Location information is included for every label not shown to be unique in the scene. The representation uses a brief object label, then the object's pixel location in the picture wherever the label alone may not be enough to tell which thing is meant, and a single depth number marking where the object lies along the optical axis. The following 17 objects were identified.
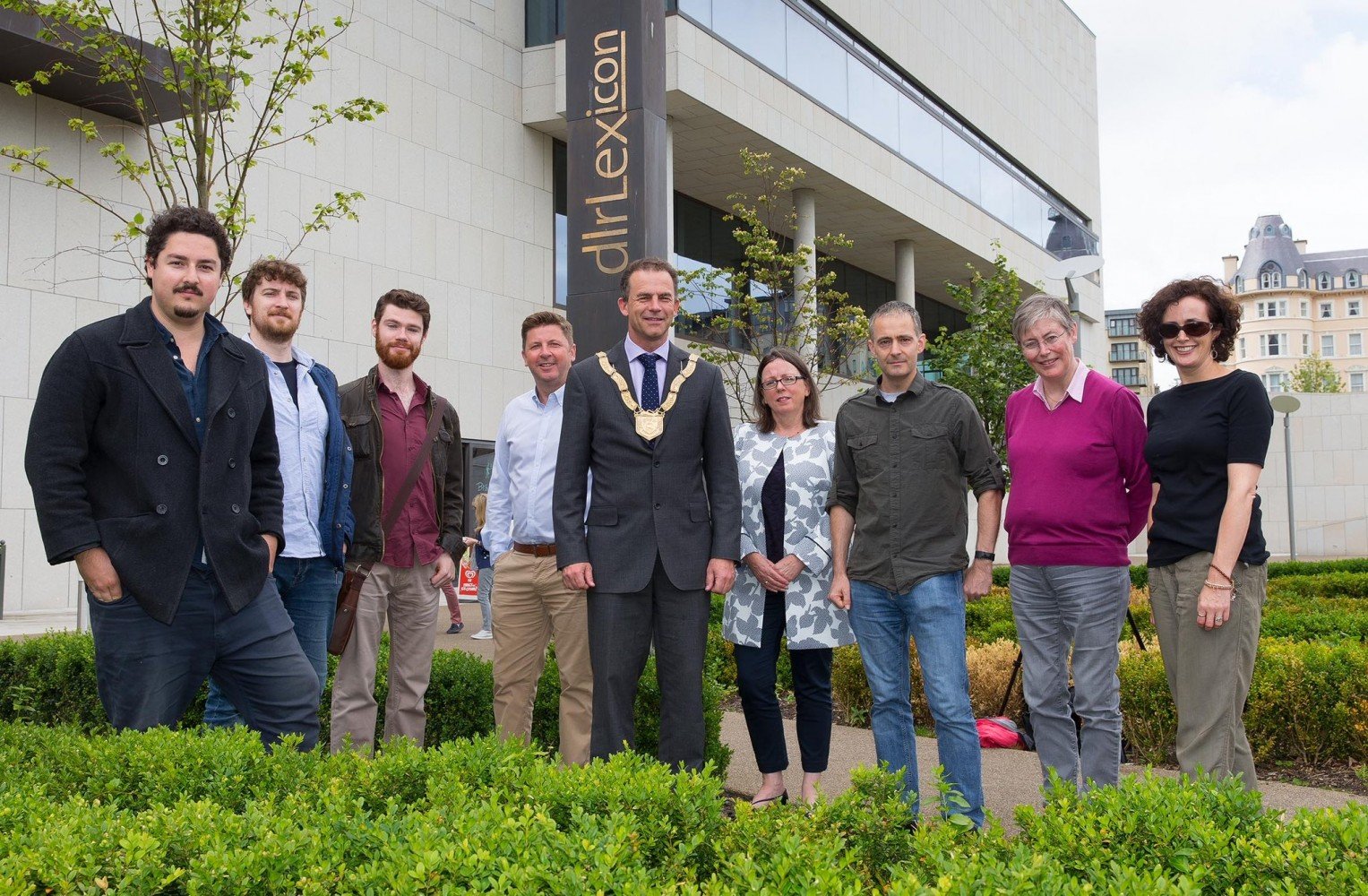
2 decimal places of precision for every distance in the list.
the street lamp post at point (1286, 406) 24.84
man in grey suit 4.34
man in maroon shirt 5.05
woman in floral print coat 4.77
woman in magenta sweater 4.19
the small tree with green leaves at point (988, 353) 16.45
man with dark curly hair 3.45
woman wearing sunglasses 3.82
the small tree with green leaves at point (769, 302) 16.45
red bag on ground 6.38
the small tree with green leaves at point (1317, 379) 70.62
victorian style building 99.56
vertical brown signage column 8.72
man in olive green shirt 4.28
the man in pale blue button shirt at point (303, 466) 4.61
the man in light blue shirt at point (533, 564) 5.10
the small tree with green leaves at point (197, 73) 6.90
